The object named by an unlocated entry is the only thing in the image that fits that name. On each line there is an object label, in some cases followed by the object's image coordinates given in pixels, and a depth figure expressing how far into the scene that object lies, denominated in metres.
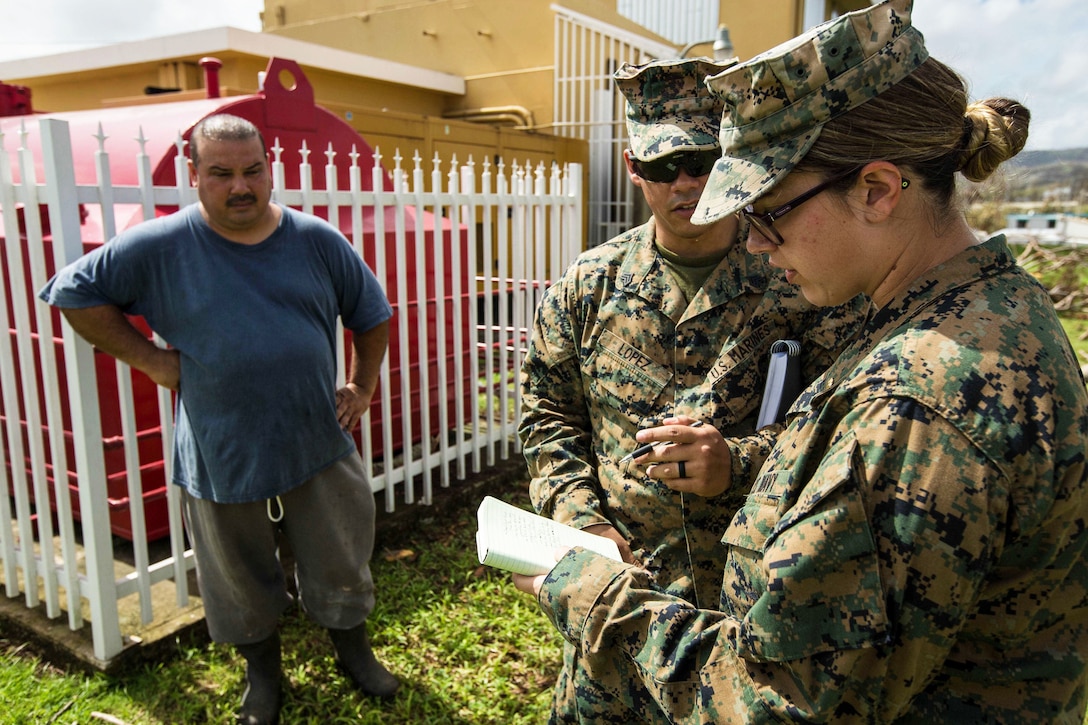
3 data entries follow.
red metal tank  3.30
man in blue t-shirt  2.47
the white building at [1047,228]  14.98
